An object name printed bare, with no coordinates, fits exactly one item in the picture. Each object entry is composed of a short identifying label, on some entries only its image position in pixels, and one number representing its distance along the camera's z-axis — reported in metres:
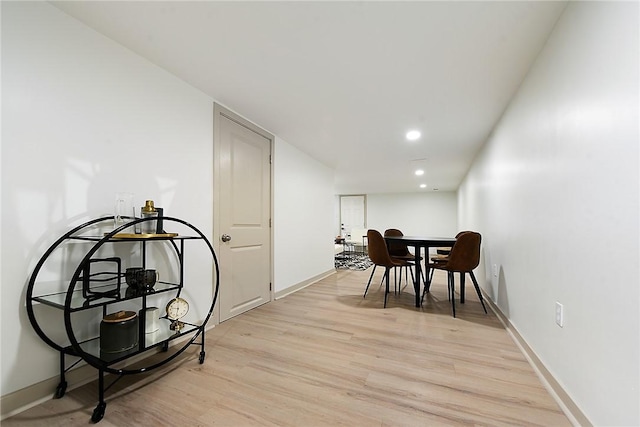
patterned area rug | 6.46
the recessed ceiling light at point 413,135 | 3.55
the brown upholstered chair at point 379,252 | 3.44
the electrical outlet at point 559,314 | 1.52
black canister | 1.53
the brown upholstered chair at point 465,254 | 3.01
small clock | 1.92
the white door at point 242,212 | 2.75
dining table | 3.30
